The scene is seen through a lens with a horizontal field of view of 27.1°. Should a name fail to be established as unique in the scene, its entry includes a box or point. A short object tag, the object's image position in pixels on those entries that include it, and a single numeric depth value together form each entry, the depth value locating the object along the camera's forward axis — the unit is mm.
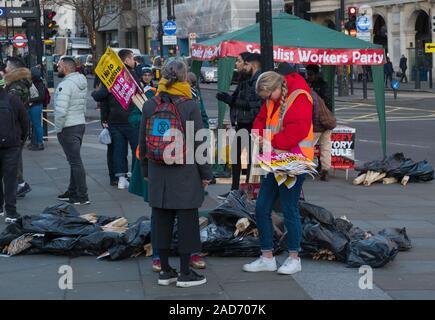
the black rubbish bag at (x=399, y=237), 8359
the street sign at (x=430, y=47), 37894
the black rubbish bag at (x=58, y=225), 8258
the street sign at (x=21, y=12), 23325
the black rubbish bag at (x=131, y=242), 7934
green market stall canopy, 14016
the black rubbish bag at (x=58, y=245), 8102
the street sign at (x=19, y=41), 44266
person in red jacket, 7273
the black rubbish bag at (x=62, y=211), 8703
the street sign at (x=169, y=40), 41719
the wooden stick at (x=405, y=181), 13505
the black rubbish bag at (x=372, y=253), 7574
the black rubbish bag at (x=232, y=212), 8289
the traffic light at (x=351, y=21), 34125
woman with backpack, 6840
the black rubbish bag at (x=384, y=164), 13648
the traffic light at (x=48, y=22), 29688
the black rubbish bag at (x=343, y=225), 8341
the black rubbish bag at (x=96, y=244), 8117
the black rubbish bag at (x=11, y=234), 8336
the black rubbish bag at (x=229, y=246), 8023
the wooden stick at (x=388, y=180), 13555
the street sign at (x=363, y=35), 36969
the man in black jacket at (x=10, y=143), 9859
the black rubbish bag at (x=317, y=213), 8195
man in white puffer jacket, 11008
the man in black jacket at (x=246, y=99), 10023
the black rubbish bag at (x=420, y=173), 13711
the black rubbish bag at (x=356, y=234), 8258
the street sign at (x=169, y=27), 41938
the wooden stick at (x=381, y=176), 13562
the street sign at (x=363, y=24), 37531
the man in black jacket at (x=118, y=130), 12273
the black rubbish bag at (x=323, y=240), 7758
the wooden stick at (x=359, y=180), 13469
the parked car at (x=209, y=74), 51562
